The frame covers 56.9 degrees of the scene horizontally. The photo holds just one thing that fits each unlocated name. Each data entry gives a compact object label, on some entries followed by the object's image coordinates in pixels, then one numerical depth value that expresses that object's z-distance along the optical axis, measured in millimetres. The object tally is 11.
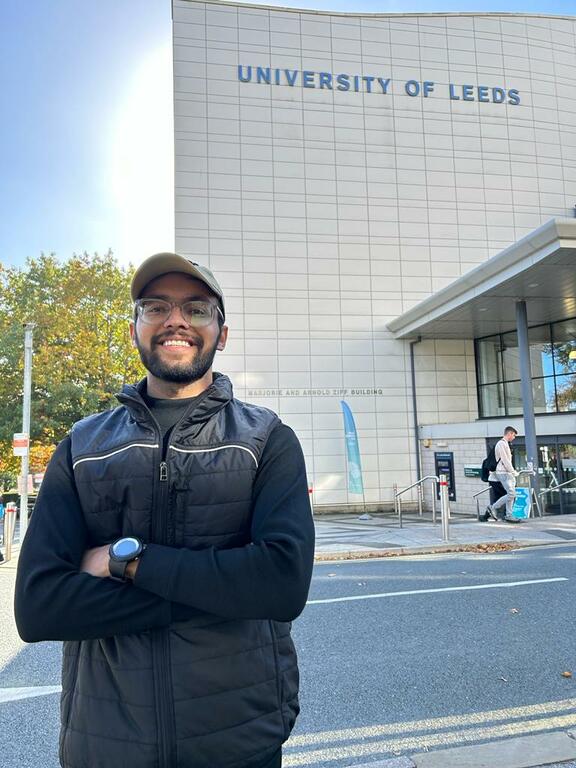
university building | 18984
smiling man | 1404
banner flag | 18141
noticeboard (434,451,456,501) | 18266
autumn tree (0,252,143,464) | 22250
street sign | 12898
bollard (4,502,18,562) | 10820
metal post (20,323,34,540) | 12961
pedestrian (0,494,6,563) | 11484
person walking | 12125
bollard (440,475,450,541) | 10511
